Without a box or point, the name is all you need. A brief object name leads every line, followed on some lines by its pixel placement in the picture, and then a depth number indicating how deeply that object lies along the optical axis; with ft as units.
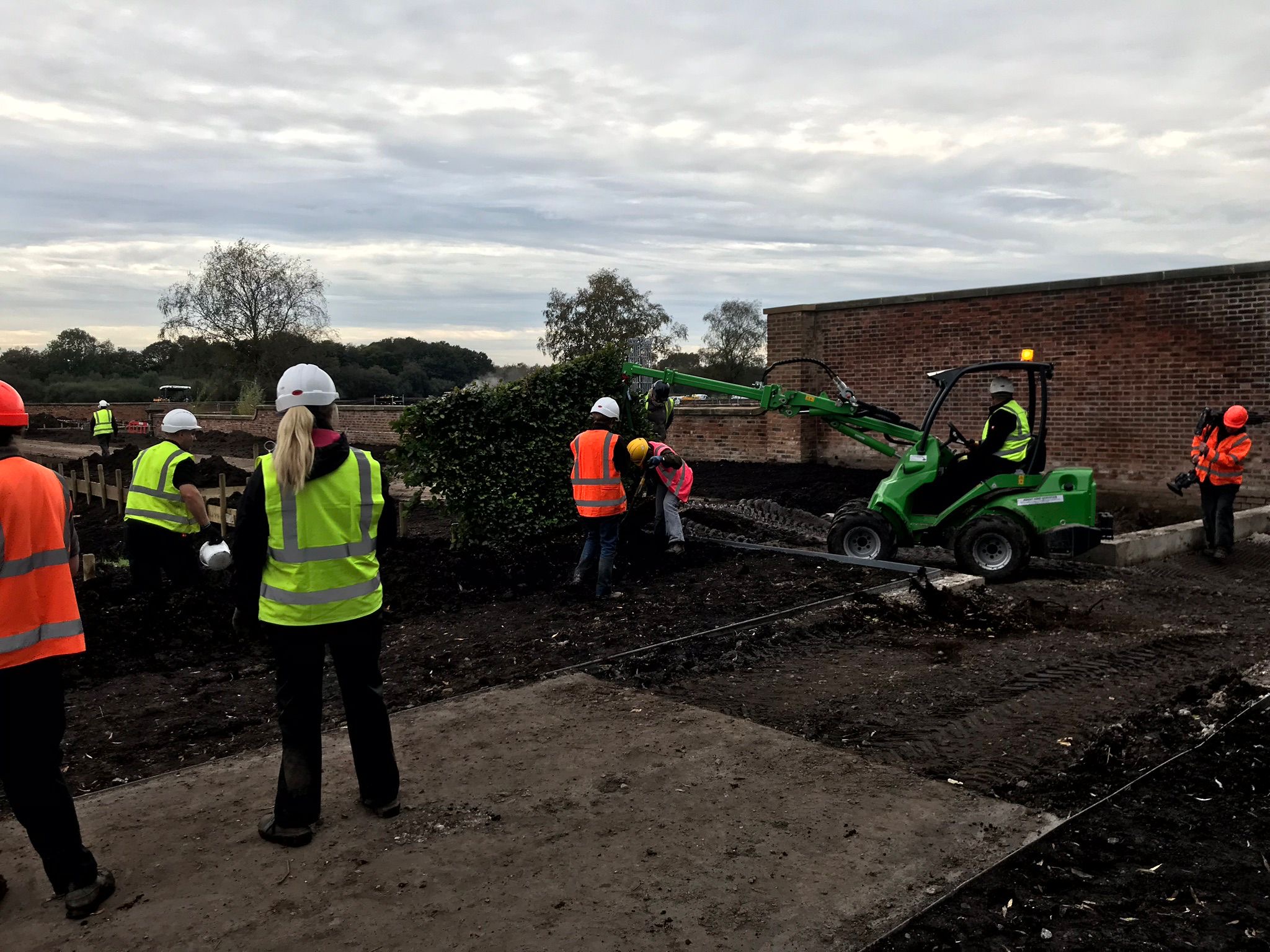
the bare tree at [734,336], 182.91
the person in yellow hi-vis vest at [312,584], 13.16
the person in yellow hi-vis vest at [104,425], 91.76
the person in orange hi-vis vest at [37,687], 11.43
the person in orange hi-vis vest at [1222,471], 36.65
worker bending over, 33.04
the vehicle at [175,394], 148.87
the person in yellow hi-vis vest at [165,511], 25.58
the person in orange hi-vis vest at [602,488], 27.37
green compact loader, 31.48
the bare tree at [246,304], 159.74
